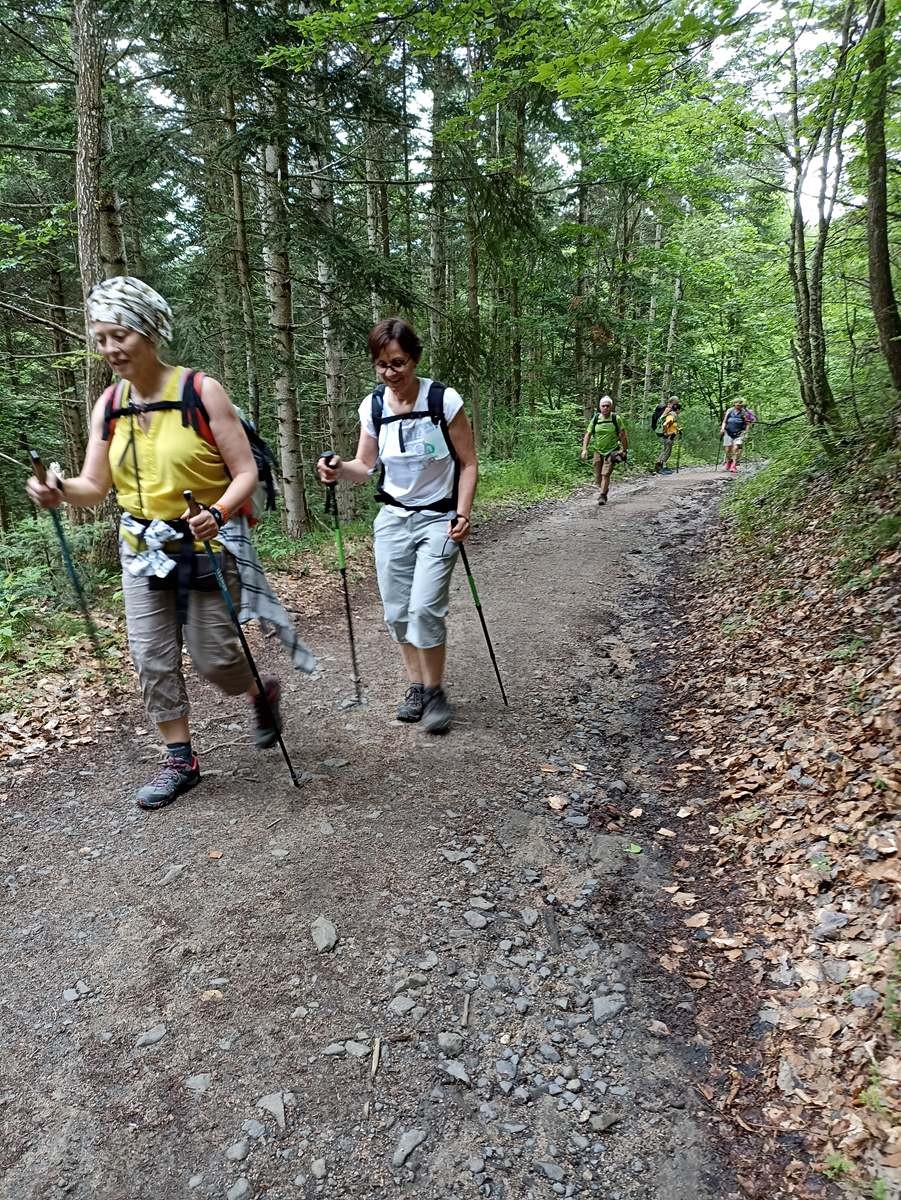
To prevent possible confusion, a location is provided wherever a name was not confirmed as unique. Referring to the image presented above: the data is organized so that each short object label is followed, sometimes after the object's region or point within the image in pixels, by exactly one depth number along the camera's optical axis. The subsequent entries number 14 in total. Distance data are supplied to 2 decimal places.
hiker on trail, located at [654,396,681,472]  19.47
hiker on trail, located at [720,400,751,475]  17.33
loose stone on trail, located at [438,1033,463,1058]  2.42
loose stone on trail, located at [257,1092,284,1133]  2.19
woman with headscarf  3.19
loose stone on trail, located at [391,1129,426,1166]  2.07
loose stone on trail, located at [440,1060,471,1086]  2.33
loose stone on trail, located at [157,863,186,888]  3.25
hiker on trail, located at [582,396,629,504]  13.12
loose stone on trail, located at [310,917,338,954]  2.84
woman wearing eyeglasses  4.04
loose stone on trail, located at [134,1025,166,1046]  2.44
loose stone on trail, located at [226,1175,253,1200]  1.98
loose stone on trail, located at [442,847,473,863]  3.41
